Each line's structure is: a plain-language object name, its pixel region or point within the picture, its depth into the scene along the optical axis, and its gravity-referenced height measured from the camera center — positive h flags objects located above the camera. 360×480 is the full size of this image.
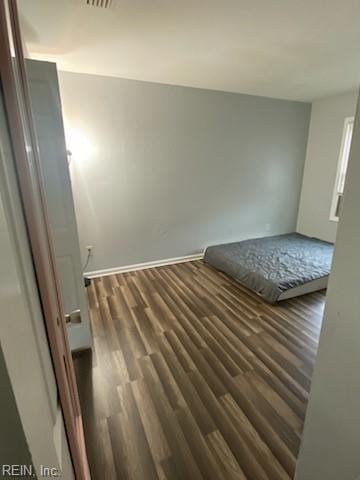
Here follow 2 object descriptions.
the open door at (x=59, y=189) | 1.60 -0.13
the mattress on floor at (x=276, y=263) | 2.92 -1.30
